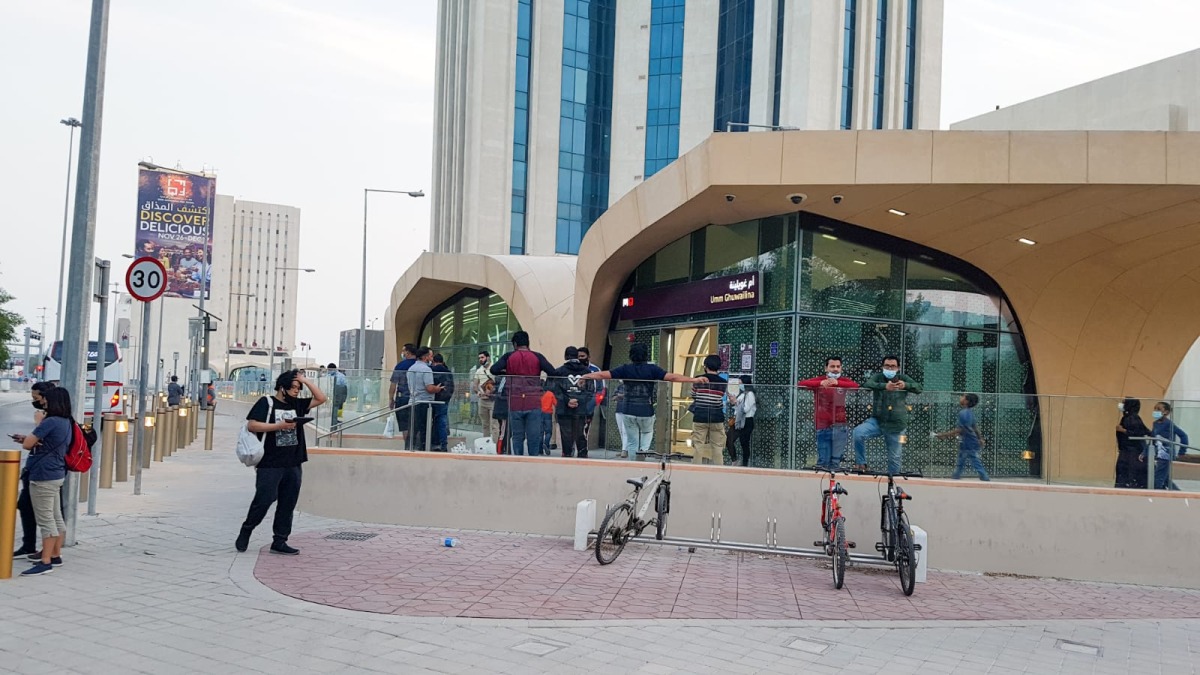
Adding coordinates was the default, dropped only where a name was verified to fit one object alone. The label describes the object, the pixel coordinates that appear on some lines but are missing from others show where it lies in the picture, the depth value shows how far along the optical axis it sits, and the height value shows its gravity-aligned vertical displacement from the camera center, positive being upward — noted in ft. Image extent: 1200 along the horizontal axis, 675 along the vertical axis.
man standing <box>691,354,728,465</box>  38.24 -1.38
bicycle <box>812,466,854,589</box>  29.99 -4.37
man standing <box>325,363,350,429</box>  42.32 -0.95
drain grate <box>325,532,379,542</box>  34.81 -5.83
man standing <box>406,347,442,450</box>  40.50 -0.99
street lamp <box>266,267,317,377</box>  503.40 +33.48
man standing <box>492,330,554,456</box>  39.83 -0.49
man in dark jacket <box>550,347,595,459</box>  39.52 -1.02
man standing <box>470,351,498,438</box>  40.37 -0.76
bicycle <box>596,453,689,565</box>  31.91 -4.57
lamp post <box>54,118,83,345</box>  155.31 +20.51
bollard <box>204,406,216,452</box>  79.02 -5.25
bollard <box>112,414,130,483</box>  48.60 -4.20
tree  193.67 +6.67
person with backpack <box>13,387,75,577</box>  26.43 -2.94
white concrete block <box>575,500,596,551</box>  34.73 -4.97
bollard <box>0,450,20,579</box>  25.46 -3.67
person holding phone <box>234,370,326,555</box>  30.60 -2.74
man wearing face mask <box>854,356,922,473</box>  36.63 -0.93
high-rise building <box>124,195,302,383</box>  493.77 +44.91
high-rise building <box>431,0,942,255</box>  202.49 +59.40
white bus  89.25 -1.21
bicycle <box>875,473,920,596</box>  29.22 -4.43
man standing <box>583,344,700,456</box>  38.86 -0.51
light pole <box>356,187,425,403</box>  122.62 +17.49
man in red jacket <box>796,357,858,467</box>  36.83 -1.21
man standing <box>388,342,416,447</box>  41.09 -1.04
